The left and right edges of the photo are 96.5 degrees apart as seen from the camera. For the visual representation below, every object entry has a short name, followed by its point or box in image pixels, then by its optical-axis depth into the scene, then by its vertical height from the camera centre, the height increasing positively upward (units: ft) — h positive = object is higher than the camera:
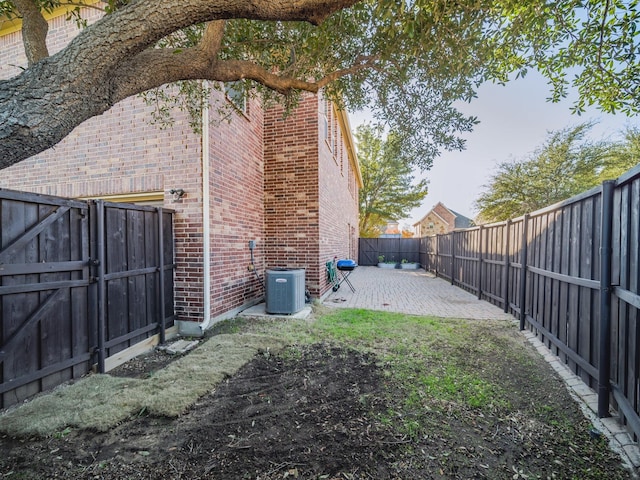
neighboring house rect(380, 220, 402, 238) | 170.04 +1.98
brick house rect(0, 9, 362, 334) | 15.51 +3.30
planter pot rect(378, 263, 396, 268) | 60.44 -6.79
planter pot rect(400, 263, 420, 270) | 57.26 -6.59
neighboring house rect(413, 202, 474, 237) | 130.00 +6.13
